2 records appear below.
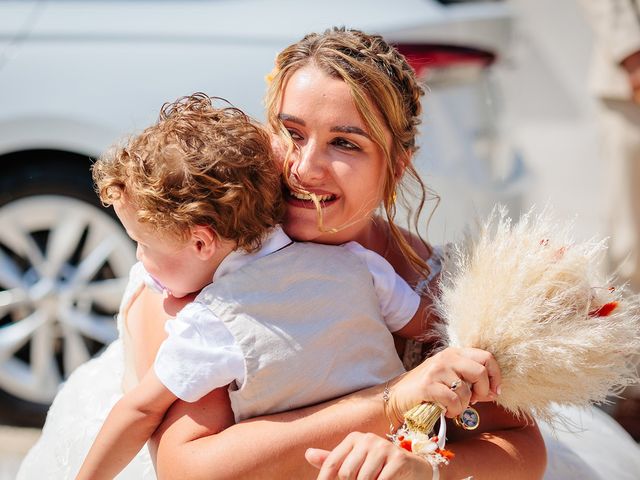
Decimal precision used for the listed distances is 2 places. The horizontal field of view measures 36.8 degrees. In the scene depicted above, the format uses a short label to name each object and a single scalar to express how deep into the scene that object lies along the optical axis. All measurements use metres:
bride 1.72
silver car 3.63
